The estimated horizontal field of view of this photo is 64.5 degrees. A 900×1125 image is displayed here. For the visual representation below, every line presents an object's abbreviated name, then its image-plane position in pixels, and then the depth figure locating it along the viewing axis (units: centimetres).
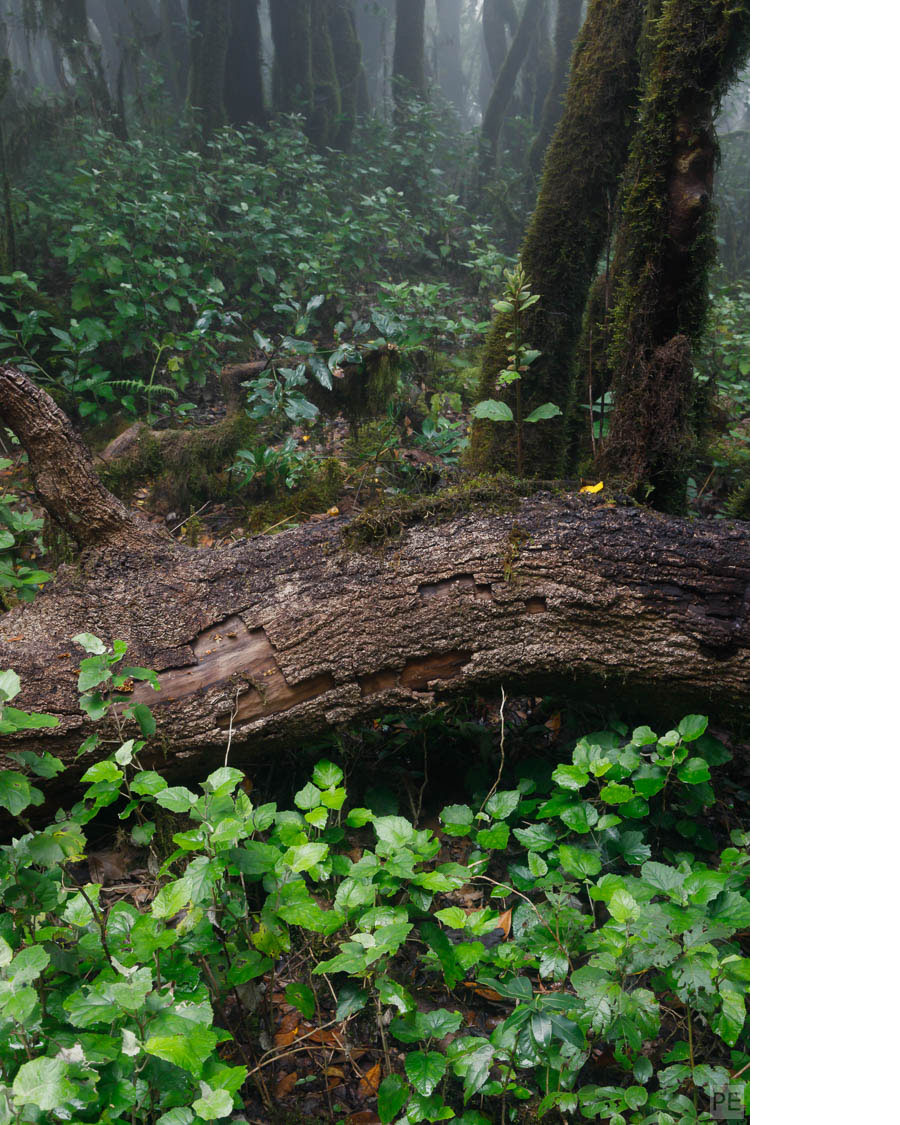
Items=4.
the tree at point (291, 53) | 1294
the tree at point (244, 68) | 1238
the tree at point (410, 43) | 1541
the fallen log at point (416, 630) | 226
